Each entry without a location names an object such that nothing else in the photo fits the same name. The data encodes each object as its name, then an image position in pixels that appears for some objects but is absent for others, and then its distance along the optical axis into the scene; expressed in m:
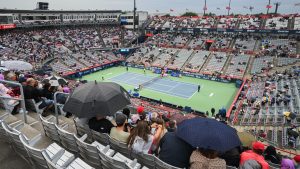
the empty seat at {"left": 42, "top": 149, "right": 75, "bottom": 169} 4.17
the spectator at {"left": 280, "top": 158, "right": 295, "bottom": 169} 5.45
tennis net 35.67
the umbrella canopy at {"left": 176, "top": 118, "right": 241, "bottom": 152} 4.34
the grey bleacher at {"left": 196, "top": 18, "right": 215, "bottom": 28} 56.84
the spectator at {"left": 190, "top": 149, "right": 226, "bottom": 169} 4.01
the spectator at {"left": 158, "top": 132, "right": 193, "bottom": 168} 4.50
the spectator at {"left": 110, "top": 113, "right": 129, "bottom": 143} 5.22
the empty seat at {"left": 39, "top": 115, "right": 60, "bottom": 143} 5.45
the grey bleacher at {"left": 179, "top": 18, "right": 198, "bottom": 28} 59.34
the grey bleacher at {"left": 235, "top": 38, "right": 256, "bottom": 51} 46.88
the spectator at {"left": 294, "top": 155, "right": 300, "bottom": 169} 5.82
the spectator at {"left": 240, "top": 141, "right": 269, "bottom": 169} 4.75
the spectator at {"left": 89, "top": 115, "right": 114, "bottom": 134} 5.75
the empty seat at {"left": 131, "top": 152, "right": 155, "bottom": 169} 4.77
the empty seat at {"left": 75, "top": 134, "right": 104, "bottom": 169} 4.54
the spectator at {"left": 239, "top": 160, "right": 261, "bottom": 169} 4.33
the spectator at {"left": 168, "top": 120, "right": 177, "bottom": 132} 7.02
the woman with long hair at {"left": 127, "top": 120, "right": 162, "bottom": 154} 4.90
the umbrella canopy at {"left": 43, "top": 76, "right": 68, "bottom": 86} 17.85
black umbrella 5.93
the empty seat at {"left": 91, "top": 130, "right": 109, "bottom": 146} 5.36
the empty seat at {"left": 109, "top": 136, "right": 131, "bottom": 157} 5.15
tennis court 29.47
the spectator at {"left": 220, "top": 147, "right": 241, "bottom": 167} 5.20
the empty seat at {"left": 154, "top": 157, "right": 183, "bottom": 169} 4.37
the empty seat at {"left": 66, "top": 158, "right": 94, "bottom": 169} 4.16
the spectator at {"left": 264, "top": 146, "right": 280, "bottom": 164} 6.19
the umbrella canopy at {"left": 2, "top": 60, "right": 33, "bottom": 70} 13.19
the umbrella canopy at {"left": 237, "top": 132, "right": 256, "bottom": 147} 6.43
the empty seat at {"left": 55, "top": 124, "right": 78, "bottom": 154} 5.05
